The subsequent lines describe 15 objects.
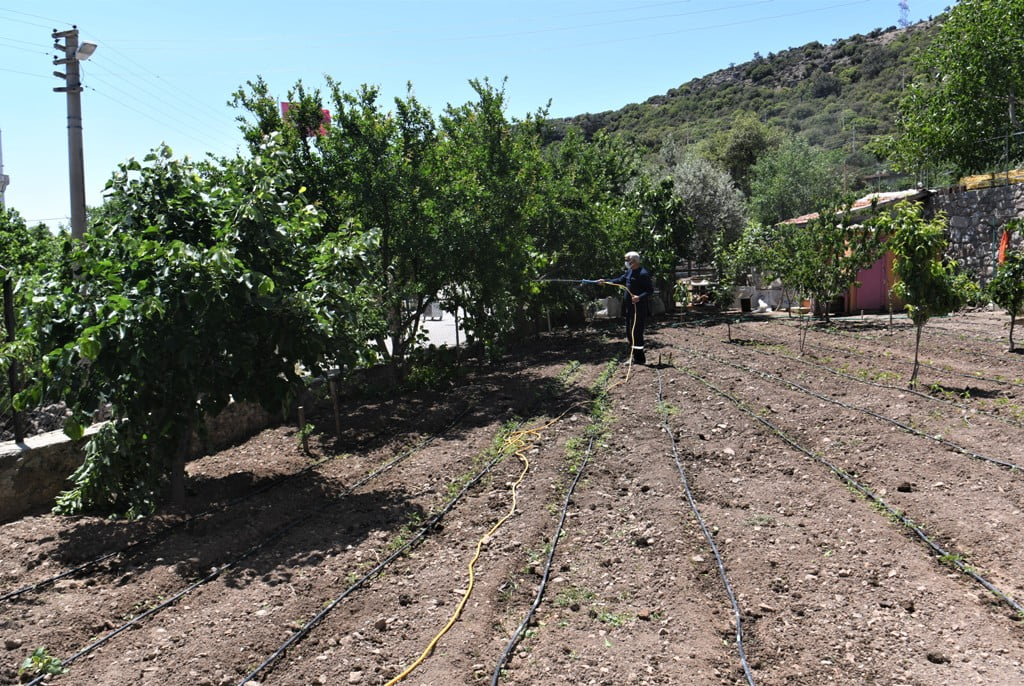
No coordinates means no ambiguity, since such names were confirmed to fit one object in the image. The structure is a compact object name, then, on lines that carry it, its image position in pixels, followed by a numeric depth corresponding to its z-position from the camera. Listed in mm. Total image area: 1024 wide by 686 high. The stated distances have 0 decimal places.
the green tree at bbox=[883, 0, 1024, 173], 23375
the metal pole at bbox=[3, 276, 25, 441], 7154
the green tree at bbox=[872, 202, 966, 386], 9234
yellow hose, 4016
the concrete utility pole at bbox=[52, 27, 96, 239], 9969
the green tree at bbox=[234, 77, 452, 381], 10312
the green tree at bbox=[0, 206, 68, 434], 5754
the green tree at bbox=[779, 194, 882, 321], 17000
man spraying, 12164
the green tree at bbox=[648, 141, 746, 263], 31672
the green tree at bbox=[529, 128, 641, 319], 15430
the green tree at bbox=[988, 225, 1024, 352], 11859
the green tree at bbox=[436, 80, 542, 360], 11305
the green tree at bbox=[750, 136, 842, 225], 42938
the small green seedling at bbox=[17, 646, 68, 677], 3902
